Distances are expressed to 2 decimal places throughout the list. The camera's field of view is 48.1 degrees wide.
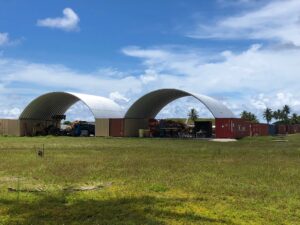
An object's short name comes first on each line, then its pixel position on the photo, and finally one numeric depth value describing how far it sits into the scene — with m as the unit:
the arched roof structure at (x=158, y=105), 39.14
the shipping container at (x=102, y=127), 42.16
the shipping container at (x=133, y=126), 42.01
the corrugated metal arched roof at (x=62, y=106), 43.10
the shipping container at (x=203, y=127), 43.90
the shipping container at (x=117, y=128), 41.76
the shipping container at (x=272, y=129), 57.38
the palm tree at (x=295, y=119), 109.80
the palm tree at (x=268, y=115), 112.06
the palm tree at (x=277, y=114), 111.64
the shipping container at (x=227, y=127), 37.04
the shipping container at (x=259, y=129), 46.52
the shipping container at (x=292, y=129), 69.13
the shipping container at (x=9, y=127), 44.15
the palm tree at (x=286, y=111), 110.42
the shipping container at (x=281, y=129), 62.29
